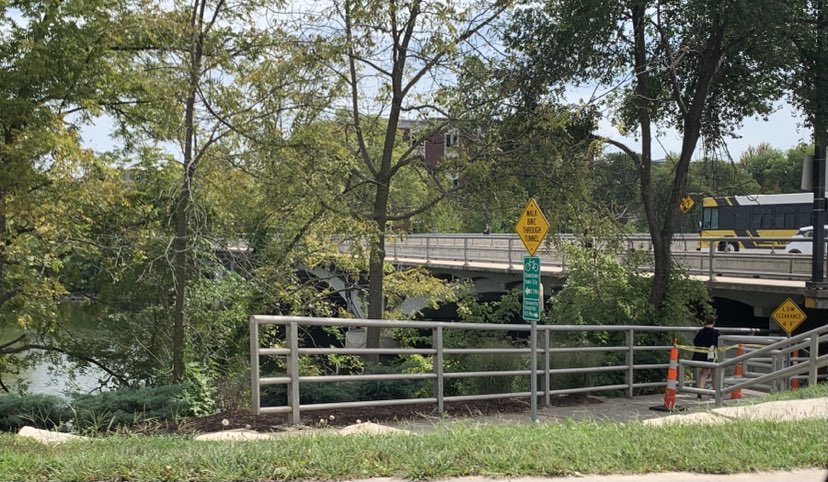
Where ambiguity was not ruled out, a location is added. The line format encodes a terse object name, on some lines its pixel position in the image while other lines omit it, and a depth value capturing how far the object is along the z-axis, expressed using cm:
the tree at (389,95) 1289
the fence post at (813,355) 1138
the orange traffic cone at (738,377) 1341
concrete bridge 2123
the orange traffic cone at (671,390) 1173
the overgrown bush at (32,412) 926
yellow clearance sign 1806
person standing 1383
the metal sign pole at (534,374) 931
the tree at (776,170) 7538
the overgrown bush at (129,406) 898
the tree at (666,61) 1502
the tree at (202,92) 1191
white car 3166
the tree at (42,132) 1289
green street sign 938
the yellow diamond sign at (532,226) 956
